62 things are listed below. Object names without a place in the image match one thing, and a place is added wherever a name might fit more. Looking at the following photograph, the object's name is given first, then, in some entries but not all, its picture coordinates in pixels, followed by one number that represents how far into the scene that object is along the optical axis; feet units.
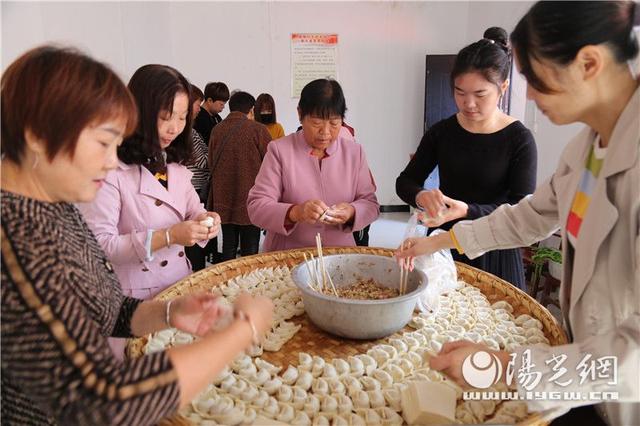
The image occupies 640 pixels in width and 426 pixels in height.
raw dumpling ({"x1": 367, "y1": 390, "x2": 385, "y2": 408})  3.06
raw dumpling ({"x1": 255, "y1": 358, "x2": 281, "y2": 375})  3.40
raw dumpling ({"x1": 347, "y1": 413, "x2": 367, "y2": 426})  2.88
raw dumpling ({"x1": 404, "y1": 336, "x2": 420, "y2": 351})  3.67
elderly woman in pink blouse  5.49
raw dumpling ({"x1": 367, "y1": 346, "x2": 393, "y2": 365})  3.50
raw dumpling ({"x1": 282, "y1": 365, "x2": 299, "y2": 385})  3.28
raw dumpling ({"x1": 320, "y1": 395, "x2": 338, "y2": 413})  3.01
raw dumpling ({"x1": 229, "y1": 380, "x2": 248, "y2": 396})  3.14
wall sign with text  17.70
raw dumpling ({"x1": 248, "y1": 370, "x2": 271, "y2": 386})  3.26
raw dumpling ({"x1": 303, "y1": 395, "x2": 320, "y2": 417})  3.00
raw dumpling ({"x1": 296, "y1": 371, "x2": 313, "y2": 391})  3.23
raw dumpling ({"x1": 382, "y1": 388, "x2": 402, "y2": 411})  3.04
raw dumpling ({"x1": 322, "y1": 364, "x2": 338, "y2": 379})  3.31
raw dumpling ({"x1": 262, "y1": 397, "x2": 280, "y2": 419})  2.97
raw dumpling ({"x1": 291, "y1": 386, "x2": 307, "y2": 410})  3.05
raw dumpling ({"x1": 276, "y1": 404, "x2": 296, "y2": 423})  2.93
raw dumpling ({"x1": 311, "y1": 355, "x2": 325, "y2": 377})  3.37
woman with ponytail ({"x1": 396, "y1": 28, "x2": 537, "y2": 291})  4.98
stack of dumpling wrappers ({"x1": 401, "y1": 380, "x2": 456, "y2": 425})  2.78
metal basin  3.53
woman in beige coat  2.42
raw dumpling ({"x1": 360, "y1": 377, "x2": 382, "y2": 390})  3.20
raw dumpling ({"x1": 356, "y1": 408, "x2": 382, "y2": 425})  2.89
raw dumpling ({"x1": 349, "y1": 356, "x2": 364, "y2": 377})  3.35
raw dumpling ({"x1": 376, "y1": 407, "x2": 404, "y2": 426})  2.88
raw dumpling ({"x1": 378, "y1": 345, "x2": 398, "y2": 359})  3.55
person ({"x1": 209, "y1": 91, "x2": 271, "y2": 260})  10.53
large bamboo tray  3.59
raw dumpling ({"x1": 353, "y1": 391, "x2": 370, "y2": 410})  3.05
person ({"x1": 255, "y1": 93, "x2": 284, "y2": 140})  12.57
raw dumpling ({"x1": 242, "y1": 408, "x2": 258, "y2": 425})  2.89
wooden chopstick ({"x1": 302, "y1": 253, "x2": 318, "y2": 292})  4.39
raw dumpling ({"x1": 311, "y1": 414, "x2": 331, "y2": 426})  2.88
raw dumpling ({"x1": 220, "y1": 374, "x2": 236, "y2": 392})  3.19
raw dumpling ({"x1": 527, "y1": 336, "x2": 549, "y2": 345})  3.63
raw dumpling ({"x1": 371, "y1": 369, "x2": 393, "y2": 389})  3.24
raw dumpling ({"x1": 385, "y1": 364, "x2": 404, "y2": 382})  3.32
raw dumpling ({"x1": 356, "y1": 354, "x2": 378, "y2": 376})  3.38
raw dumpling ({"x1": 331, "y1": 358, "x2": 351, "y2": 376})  3.35
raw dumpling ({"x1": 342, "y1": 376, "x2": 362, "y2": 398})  3.16
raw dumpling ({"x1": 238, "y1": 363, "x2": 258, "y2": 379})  3.33
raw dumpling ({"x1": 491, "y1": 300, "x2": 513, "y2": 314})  4.32
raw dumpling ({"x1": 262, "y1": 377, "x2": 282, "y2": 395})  3.19
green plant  9.56
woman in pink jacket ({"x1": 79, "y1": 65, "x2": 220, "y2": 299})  4.18
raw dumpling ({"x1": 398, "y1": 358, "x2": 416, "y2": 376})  3.40
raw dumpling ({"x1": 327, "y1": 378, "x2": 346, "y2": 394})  3.17
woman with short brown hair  1.90
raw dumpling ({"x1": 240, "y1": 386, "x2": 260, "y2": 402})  3.10
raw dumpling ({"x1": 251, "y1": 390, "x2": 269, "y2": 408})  3.05
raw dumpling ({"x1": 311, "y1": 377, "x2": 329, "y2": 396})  3.17
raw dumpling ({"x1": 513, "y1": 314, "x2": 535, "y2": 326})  4.01
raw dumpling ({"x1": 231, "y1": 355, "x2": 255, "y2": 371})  3.43
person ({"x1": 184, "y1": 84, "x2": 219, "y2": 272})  10.36
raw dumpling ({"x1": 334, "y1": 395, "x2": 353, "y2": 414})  2.99
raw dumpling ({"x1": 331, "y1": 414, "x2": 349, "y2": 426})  2.86
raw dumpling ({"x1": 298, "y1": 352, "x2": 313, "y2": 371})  3.42
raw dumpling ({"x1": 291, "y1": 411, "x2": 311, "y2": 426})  2.89
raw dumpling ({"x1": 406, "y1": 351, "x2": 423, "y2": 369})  3.48
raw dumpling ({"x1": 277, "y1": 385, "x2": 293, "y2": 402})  3.10
